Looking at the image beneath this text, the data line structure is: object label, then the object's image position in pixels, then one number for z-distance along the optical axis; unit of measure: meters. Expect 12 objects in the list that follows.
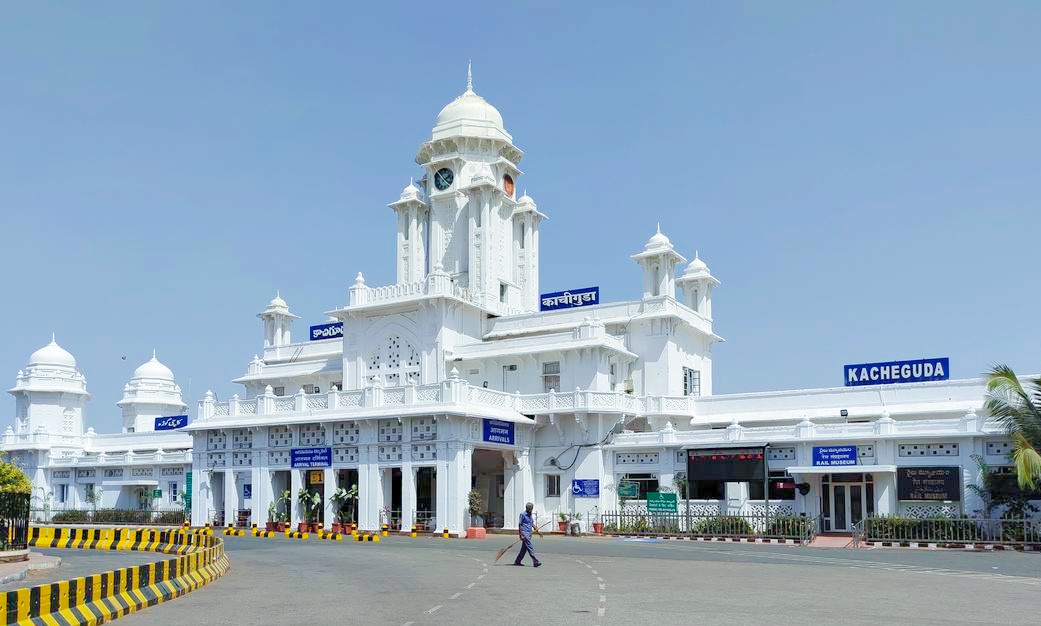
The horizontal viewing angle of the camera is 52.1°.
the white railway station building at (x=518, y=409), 42.09
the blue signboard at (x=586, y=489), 46.59
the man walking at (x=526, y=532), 25.39
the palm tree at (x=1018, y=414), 35.09
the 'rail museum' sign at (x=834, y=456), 40.88
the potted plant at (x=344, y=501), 46.91
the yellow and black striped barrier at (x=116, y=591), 12.84
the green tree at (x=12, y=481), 25.12
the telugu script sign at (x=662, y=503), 43.81
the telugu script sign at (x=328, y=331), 61.48
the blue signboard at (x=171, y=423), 75.20
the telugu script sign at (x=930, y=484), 39.19
